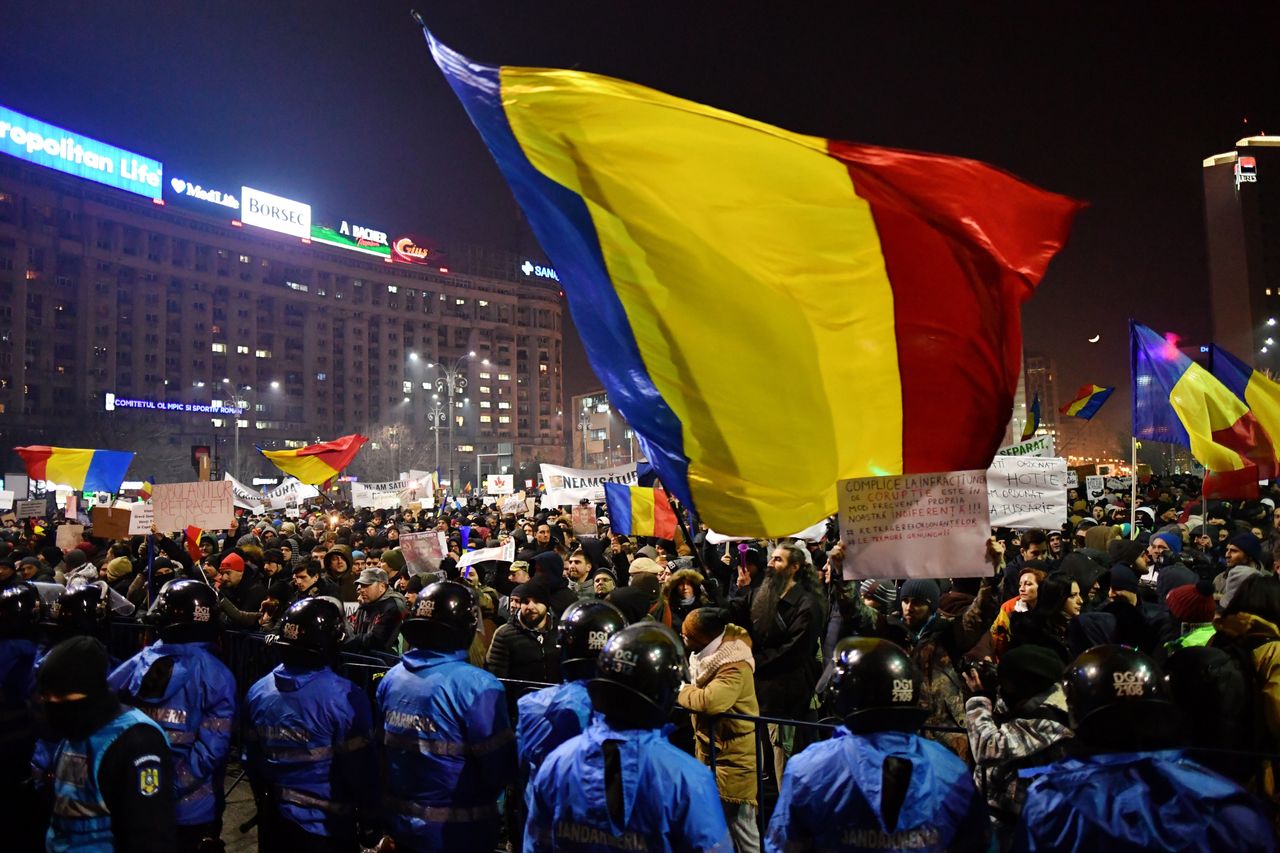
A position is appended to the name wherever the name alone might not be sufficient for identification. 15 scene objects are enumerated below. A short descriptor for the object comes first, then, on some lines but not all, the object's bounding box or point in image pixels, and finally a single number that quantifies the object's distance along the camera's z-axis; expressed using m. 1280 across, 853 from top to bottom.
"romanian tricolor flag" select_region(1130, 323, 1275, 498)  10.84
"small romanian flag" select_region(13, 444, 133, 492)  16.83
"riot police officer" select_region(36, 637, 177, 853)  3.53
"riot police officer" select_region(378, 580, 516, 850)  4.21
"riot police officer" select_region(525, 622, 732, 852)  3.09
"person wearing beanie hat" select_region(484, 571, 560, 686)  6.31
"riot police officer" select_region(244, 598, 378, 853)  4.48
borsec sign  110.88
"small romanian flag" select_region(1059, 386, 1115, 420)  19.53
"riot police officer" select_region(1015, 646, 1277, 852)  2.53
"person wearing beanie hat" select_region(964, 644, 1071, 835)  3.56
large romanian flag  4.48
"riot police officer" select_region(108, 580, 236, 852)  4.73
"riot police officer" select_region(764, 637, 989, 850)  2.93
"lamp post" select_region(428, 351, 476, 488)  49.28
